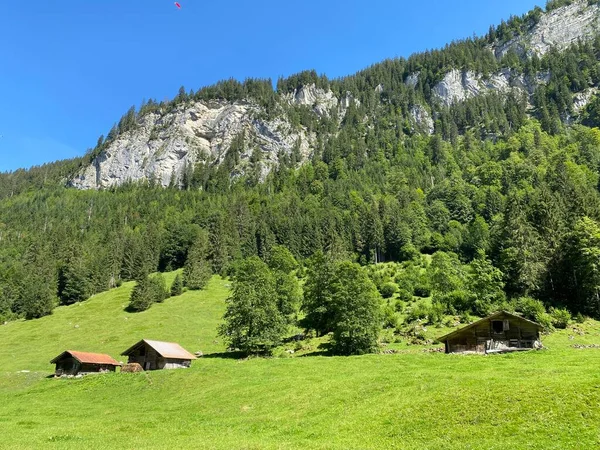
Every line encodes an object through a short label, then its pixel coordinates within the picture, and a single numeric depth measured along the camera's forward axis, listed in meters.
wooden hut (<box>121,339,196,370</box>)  51.34
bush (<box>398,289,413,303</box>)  81.35
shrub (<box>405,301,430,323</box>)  68.12
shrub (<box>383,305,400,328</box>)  66.09
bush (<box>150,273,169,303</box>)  93.75
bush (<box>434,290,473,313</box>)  70.38
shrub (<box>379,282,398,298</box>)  85.94
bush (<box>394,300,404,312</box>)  74.75
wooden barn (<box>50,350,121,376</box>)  51.75
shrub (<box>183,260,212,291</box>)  102.94
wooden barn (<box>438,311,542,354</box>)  48.09
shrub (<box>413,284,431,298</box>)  84.75
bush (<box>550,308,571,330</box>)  57.52
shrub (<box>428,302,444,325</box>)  64.50
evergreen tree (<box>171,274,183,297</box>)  98.88
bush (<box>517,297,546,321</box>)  61.25
